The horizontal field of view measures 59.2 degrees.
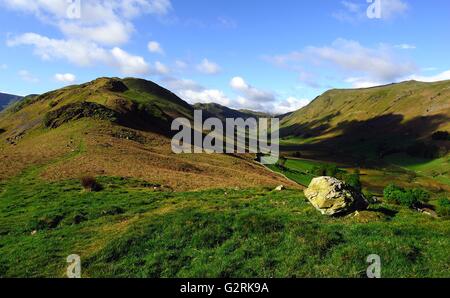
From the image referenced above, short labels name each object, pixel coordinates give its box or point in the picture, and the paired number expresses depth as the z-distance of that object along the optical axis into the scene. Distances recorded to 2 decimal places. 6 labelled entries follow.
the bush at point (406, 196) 78.94
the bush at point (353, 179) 101.32
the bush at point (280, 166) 99.62
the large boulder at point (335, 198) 24.41
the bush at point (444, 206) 61.02
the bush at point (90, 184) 38.09
